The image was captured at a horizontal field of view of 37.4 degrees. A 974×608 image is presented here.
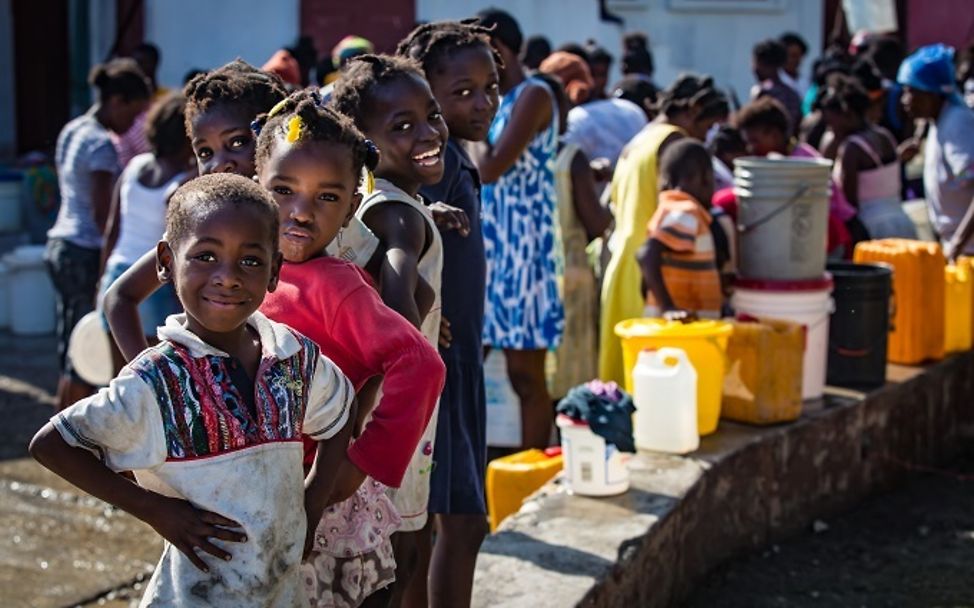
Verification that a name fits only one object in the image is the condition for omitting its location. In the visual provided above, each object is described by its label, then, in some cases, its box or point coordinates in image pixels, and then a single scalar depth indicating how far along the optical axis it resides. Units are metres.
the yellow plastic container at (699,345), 5.41
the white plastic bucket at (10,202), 11.27
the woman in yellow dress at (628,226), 6.36
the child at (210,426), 2.38
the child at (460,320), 3.66
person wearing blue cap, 7.77
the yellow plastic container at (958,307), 7.35
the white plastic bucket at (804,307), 6.02
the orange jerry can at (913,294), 6.98
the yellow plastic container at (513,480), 5.23
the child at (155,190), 5.84
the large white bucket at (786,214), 6.04
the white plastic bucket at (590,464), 4.77
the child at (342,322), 2.69
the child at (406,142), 3.30
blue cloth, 4.80
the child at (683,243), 5.75
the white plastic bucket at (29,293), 9.72
